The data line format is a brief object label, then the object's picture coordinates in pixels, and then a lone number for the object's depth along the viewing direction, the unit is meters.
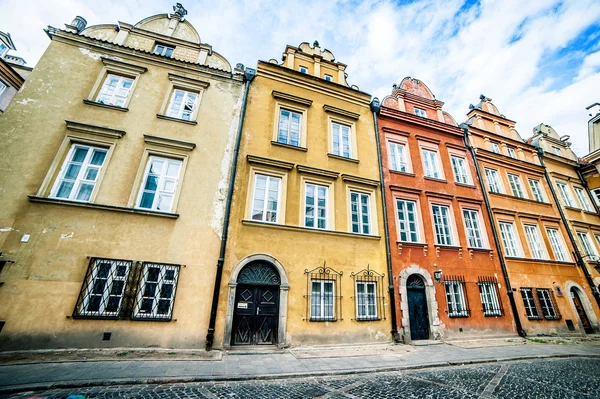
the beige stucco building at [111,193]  6.88
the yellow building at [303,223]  8.46
